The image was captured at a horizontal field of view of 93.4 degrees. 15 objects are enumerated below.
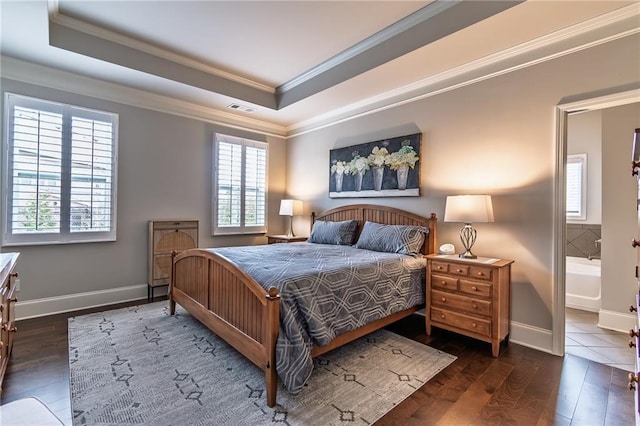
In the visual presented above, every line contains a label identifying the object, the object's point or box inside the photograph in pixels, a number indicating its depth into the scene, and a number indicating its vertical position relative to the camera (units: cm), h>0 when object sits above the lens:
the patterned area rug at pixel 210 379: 180 -121
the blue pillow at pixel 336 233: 408 -27
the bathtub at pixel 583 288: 362 -87
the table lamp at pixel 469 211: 278 +4
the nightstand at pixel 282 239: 489 -43
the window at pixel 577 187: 465 +47
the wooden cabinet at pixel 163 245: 402 -48
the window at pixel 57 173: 321 +41
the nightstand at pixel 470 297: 259 -74
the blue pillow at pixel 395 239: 336 -28
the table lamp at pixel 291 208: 504 +8
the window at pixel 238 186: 478 +43
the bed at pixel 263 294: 192 -65
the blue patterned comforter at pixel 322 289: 191 -60
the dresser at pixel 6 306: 193 -70
